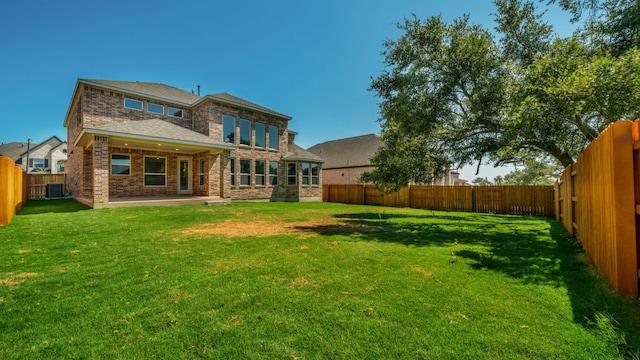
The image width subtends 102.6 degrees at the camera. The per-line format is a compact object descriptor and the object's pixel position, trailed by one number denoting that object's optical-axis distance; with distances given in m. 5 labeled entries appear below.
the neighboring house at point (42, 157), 35.84
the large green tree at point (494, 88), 5.64
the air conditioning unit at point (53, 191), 17.81
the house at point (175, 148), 12.85
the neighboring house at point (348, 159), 25.77
